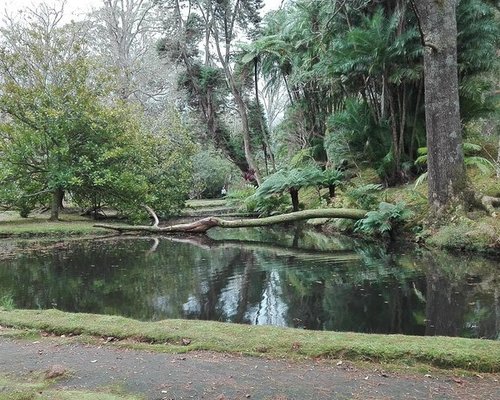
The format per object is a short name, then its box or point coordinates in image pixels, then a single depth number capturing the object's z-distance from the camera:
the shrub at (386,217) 11.16
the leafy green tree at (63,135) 14.55
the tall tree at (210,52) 26.66
